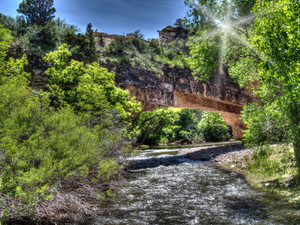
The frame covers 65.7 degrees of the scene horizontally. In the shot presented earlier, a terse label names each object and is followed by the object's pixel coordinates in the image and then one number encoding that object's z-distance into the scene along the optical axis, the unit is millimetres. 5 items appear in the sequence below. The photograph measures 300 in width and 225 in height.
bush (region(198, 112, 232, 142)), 45812
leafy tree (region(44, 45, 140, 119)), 15484
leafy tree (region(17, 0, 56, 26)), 32213
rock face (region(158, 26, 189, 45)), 39250
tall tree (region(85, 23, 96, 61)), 23031
